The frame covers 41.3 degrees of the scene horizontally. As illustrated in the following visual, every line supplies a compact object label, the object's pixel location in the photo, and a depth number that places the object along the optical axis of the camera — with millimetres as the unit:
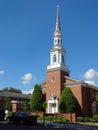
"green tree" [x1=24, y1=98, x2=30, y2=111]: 30395
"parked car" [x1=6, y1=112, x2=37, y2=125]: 15228
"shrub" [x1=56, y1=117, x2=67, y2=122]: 20555
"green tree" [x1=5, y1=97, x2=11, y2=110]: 37781
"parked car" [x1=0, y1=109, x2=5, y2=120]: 17969
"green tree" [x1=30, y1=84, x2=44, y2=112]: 27168
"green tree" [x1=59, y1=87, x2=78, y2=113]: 24358
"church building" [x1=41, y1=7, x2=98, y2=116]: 26032
